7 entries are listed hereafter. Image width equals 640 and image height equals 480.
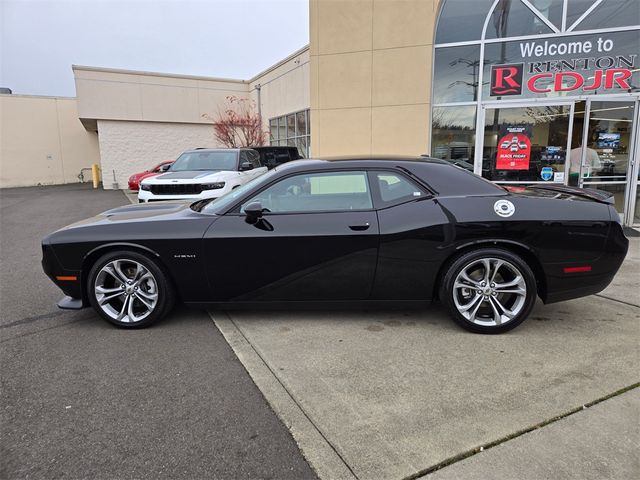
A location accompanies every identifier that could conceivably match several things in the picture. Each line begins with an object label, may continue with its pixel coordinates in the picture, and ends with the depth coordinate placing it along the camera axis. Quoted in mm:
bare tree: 22453
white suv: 8719
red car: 19538
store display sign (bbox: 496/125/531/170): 8406
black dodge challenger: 3646
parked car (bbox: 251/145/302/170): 14261
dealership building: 7910
